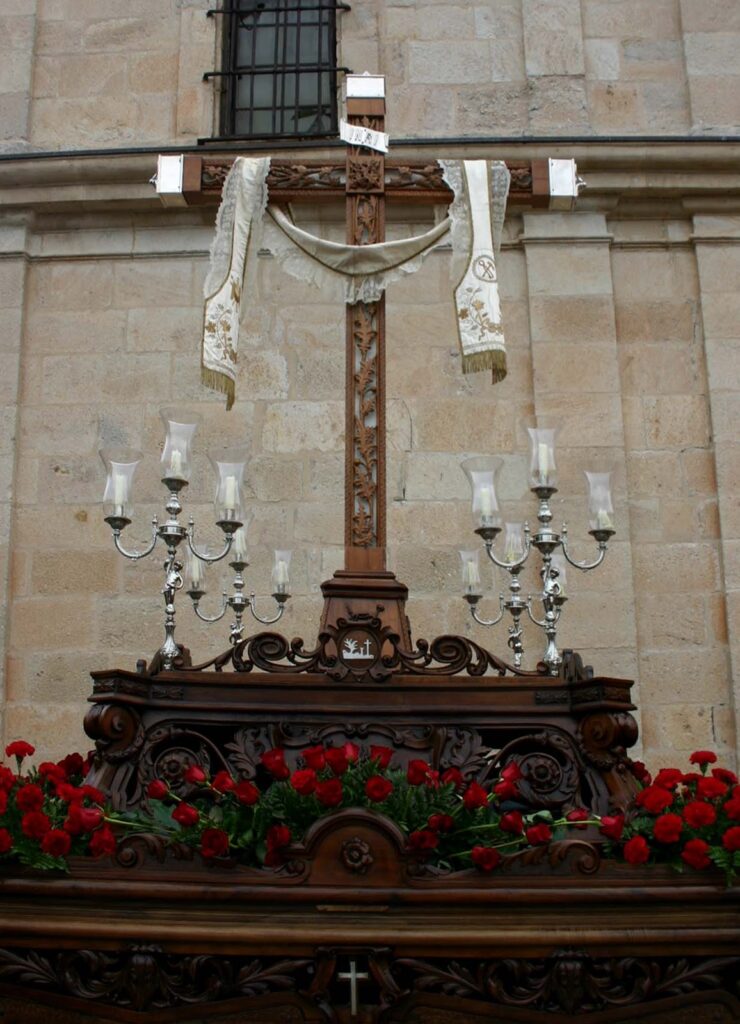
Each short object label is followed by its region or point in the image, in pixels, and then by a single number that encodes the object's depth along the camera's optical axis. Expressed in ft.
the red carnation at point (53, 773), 13.00
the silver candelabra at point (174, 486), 16.29
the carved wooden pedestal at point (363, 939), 11.02
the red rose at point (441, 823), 11.95
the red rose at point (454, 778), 12.81
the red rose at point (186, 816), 11.94
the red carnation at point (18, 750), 13.51
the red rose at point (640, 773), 13.80
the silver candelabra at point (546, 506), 16.70
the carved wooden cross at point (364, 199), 16.69
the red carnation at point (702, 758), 13.78
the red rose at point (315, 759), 12.46
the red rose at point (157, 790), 12.76
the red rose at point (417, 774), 12.49
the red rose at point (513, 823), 11.91
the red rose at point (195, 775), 12.75
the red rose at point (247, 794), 12.16
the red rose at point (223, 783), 12.50
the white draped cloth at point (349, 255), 17.15
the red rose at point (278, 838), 11.59
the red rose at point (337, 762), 12.36
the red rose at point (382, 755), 12.71
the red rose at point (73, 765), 14.60
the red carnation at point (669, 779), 12.80
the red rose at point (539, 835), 11.69
